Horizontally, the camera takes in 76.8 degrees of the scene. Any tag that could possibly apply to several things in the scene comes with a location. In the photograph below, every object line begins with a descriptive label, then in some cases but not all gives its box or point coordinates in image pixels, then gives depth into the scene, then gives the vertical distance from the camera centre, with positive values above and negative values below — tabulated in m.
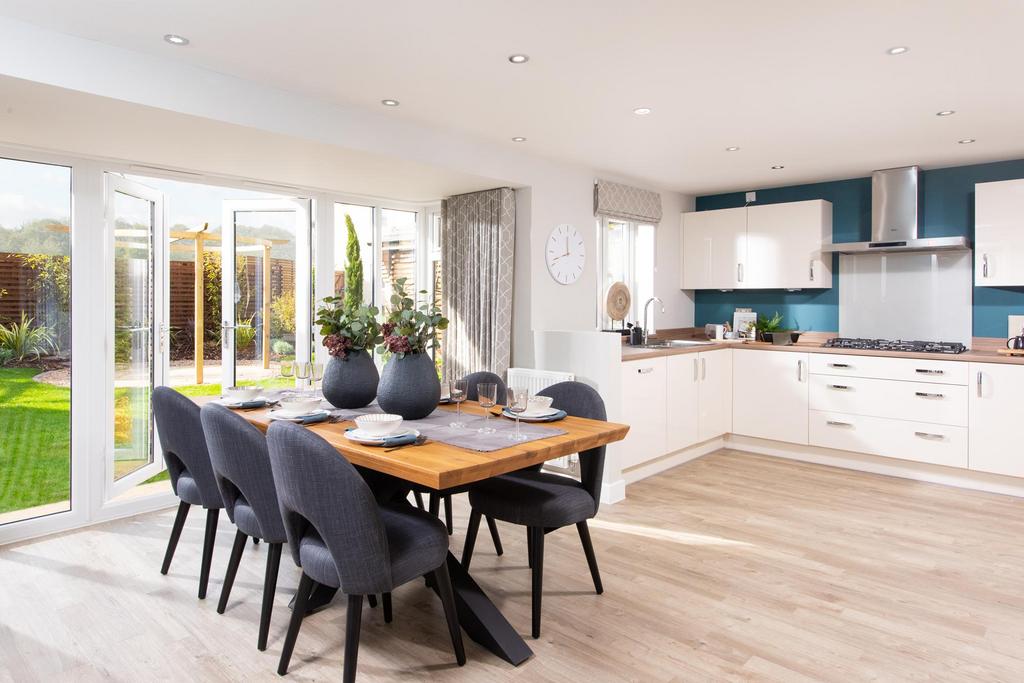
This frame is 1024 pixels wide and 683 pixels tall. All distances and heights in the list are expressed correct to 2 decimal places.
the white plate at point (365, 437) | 2.22 -0.38
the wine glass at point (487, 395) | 2.51 -0.26
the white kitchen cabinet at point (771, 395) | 5.14 -0.54
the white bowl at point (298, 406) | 2.72 -0.33
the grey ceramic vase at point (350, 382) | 2.89 -0.24
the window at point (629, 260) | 5.52 +0.61
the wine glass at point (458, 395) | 2.61 -0.28
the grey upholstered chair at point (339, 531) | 1.89 -0.61
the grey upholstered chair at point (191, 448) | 2.68 -0.50
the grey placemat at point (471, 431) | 2.23 -0.39
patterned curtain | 4.63 +0.37
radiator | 4.34 -0.36
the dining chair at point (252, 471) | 2.27 -0.51
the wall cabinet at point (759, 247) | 5.43 +0.73
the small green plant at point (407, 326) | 2.66 +0.01
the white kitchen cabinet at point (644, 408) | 4.41 -0.56
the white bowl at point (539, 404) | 2.66 -0.31
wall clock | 4.73 +0.56
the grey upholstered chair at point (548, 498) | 2.47 -0.67
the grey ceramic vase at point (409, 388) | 2.64 -0.24
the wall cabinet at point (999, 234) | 4.48 +0.67
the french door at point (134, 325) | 3.79 +0.02
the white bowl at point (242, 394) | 3.02 -0.31
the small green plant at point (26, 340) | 3.45 -0.06
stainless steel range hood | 4.93 +0.90
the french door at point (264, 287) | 4.56 +0.30
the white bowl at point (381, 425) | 2.31 -0.35
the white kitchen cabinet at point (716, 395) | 5.24 -0.55
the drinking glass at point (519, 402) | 2.41 -0.27
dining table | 1.96 -0.42
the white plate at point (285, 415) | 2.63 -0.36
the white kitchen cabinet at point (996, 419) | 4.24 -0.60
